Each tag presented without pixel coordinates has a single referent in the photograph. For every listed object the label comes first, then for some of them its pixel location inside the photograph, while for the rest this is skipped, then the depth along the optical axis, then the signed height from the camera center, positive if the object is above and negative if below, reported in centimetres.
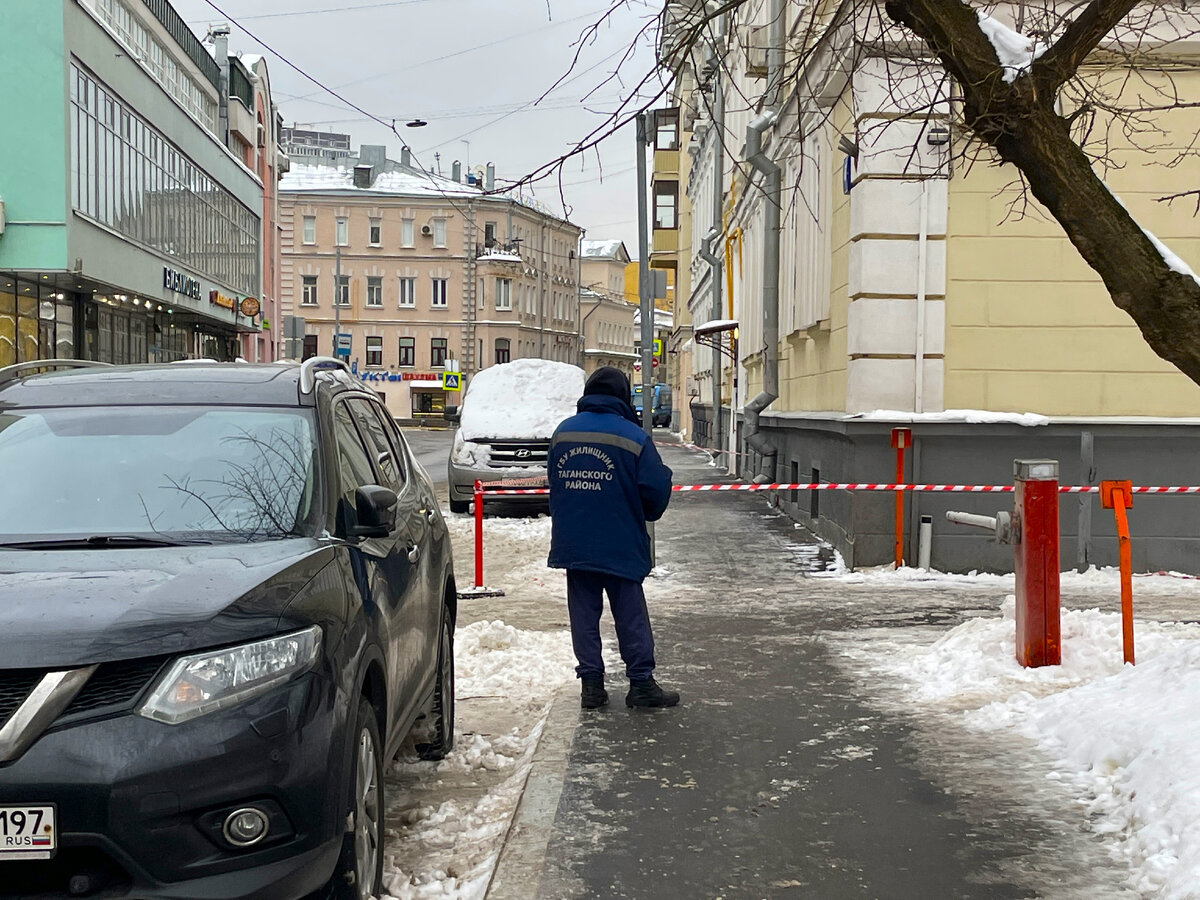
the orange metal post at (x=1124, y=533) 671 -55
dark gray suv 306 -56
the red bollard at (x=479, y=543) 1088 -99
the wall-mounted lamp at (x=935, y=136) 1141 +266
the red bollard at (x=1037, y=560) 679 -71
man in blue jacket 639 -51
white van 1783 +4
